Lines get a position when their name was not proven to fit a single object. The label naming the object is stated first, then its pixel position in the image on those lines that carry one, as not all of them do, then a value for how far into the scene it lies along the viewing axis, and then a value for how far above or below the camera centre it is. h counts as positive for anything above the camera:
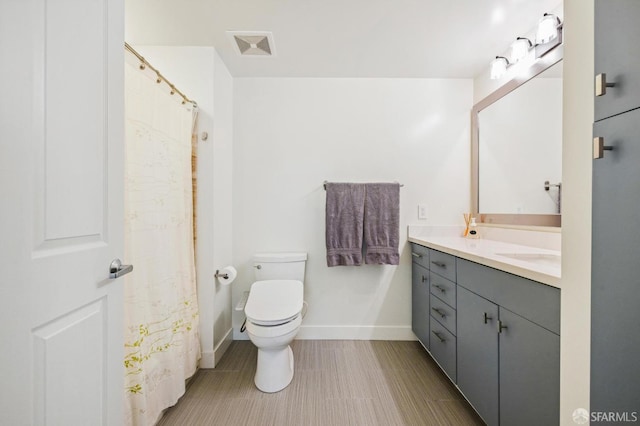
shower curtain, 1.20 -0.20
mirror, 1.55 +0.42
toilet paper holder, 1.93 -0.47
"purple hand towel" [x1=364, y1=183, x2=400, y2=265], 2.14 -0.08
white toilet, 1.57 -0.68
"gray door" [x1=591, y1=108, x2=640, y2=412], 0.61 -0.14
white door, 0.55 +0.00
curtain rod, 1.24 +0.74
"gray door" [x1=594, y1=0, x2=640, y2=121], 0.61 +0.39
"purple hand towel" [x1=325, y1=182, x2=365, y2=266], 2.13 -0.09
